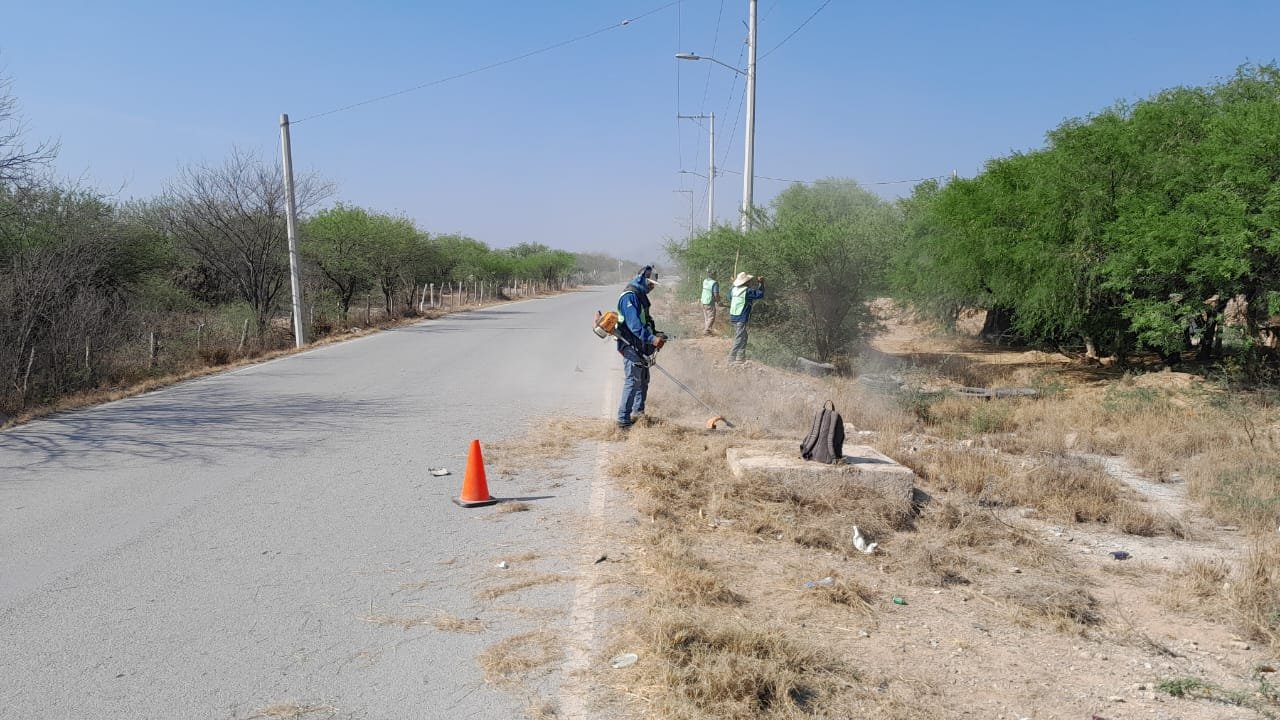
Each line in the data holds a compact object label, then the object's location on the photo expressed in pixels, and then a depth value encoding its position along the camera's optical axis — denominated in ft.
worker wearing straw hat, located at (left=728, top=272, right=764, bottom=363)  45.62
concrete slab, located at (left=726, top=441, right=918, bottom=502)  19.86
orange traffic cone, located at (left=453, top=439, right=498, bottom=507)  20.04
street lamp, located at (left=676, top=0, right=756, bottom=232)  64.28
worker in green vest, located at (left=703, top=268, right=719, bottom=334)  61.87
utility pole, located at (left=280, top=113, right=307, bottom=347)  63.41
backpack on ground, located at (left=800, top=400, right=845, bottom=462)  20.53
